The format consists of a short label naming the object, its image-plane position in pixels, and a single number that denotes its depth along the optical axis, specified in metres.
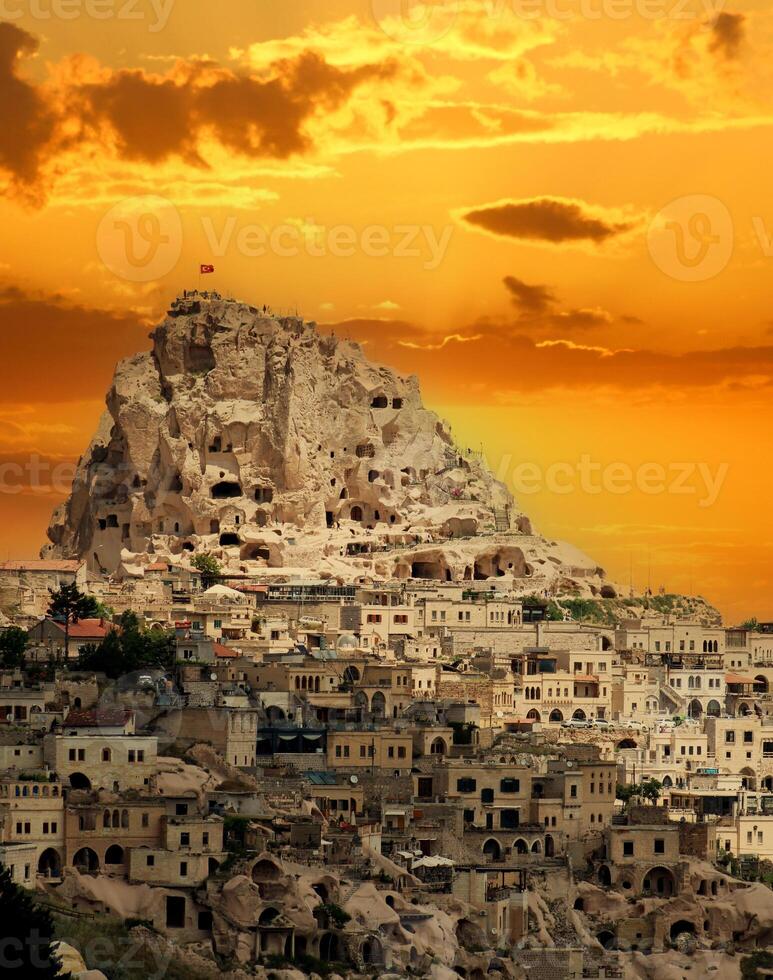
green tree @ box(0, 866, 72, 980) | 64.88
